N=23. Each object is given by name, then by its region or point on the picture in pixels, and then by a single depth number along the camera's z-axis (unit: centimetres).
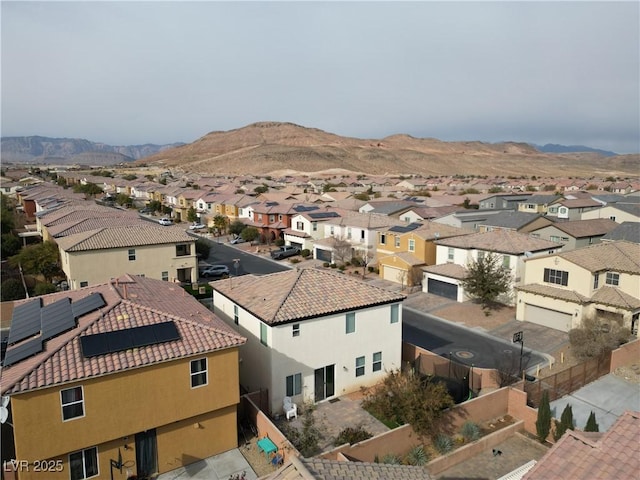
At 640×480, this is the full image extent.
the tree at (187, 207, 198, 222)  7978
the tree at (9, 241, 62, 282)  3822
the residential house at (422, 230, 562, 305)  3766
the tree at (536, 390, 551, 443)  1992
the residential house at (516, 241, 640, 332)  3047
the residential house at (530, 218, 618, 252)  4672
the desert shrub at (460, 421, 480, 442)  2006
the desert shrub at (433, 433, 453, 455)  1916
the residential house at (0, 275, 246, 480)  1480
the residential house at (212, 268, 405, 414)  2117
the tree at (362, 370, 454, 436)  1900
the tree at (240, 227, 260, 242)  6425
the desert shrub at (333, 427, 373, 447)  1844
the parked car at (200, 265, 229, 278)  4641
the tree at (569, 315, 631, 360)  2628
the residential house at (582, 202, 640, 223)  5525
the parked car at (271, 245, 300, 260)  5617
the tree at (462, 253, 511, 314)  3478
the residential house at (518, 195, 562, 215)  7288
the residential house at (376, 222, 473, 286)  4347
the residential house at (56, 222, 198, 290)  3531
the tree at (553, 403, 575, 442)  1898
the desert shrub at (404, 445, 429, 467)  1815
